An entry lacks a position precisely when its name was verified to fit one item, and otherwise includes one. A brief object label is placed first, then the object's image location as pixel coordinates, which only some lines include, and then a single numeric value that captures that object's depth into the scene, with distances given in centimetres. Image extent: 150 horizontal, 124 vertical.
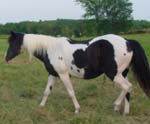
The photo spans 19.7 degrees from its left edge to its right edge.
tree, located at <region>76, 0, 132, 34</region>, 6644
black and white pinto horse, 742
